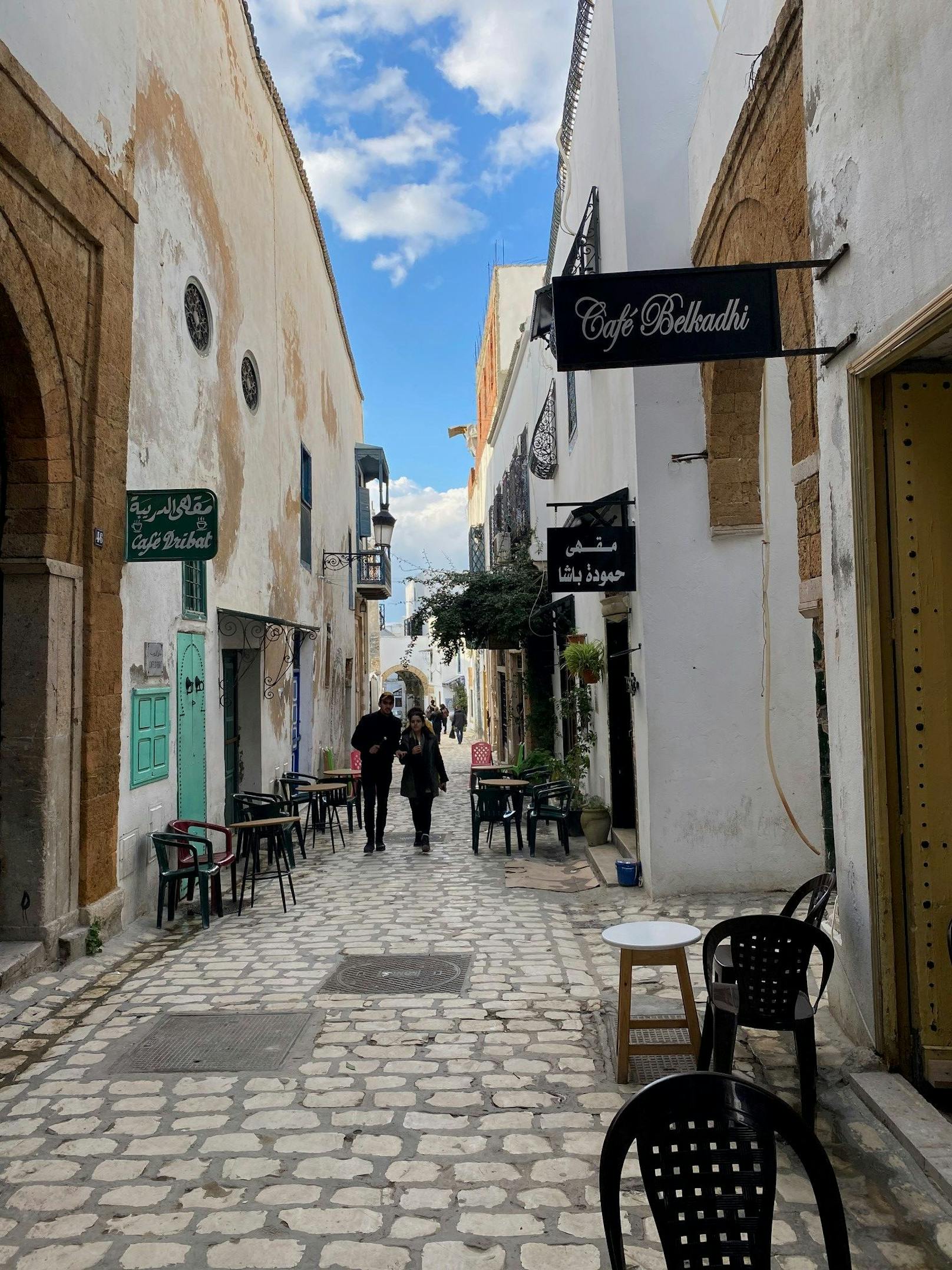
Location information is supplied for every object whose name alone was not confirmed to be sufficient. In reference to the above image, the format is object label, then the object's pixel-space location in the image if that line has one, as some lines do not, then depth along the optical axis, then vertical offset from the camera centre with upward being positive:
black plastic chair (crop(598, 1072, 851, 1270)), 2.12 -1.11
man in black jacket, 11.00 -0.80
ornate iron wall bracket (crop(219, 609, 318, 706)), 10.41 +0.73
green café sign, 6.77 +1.24
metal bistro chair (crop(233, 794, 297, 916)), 8.29 -1.32
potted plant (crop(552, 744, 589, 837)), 11.02 -1.03
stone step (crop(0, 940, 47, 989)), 5.46 -1.57
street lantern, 17.86 +3.13
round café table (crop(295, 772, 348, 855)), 11.92 -1.46
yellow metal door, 3.82 -0.03
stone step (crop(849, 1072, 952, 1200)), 3.19 -1.64
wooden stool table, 4.19 -1.28
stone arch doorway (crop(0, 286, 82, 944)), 5.92 +0.24
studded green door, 8.51 -0.31
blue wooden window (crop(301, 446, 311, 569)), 15.23 +3.01
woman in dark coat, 10.81 -0.95
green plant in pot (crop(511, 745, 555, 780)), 12.96 -1.11
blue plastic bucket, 8.40 -1.70
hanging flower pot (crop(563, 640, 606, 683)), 10.12 +0.27
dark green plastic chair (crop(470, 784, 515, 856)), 10.66 -1.42
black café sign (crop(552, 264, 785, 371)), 4.14 +1.63
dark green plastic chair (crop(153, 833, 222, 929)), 7.20 -1.36
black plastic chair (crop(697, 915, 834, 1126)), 3.72 -1.24
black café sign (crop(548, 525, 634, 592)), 8.05 +1.09
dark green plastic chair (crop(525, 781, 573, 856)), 10.17 -1.36
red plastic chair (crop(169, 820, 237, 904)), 7.64 -1.25
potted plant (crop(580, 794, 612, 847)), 10.40 -1.55
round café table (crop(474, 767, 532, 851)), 11.09 -1.21
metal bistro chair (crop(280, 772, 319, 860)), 11.09 -1.32
